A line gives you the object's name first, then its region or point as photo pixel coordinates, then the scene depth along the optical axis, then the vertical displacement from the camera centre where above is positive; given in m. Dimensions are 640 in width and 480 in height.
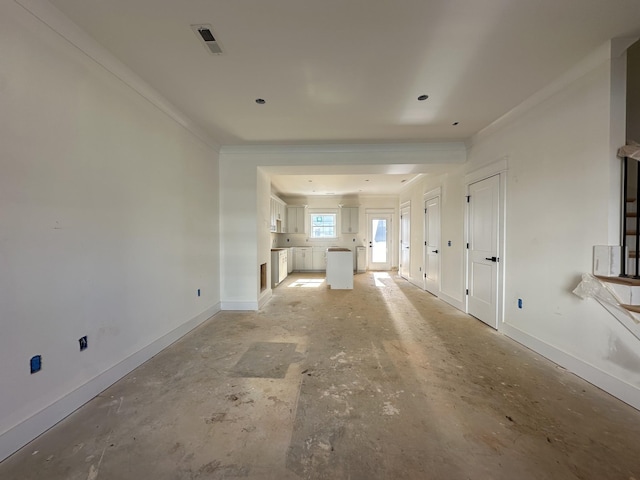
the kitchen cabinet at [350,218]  8.08 +0.61
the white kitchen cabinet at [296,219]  8.10 +0.57
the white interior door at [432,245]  4.75 -0.18
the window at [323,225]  8.36 +0.39
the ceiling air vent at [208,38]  1.70 +1.45
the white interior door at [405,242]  6.47 -0.15
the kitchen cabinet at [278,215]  6.41 +0.61
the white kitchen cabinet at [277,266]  5.83 -0.74
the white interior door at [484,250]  3.14 -0.18
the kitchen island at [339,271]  5.61 -0.79
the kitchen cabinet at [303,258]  8.15 -0.72
